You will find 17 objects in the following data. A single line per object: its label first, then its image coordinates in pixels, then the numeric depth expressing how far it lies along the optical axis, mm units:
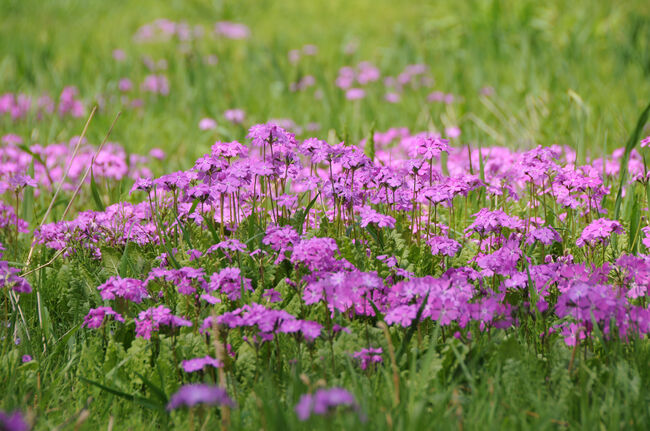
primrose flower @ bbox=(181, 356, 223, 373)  3754
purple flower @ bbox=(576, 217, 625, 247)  4746
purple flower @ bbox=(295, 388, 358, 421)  2625
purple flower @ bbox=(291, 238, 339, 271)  4316
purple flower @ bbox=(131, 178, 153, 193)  5129
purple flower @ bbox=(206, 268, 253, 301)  4281
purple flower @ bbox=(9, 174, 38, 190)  5359
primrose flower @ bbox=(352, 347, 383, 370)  4051
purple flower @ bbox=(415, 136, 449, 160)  4970
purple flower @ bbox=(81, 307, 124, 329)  4329
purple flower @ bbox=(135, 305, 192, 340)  4148
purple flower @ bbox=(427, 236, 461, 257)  4895
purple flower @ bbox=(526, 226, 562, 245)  4660
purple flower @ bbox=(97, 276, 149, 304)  4336
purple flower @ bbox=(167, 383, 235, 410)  2617
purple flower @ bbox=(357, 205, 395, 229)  4680
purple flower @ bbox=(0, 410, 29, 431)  2219
